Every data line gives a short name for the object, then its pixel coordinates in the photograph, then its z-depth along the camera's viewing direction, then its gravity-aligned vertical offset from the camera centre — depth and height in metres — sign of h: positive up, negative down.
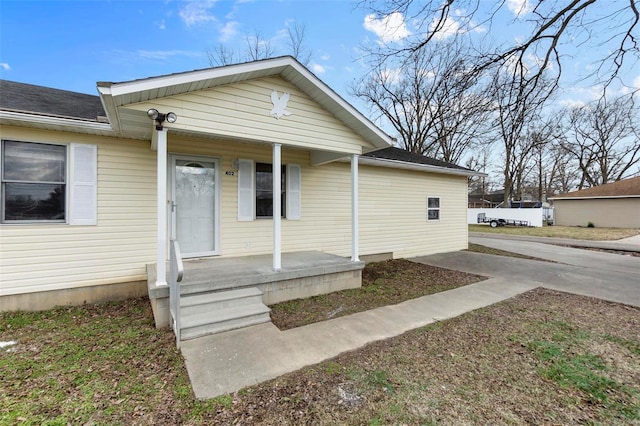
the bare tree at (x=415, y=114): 19.96 +7.81
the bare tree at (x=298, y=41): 15.74 +9.93
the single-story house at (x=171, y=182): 4.29 +0.62
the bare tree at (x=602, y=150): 26.48 +6.49
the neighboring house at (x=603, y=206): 20.97 +0.59
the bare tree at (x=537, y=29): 5.26 +3.58
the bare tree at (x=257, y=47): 16.44 +9.92
